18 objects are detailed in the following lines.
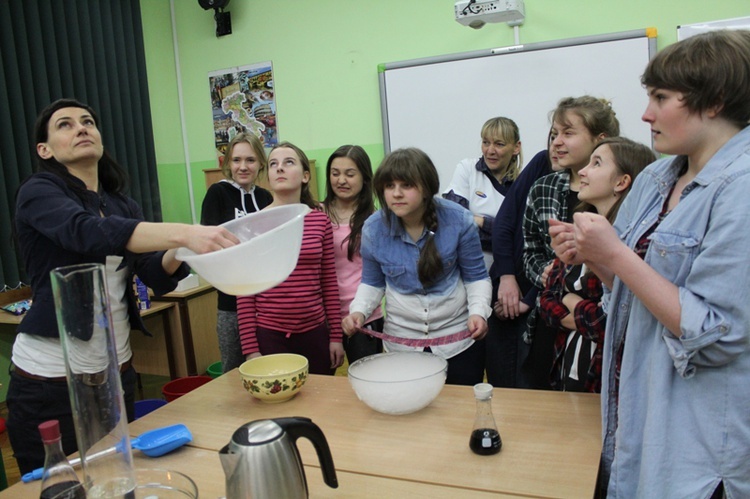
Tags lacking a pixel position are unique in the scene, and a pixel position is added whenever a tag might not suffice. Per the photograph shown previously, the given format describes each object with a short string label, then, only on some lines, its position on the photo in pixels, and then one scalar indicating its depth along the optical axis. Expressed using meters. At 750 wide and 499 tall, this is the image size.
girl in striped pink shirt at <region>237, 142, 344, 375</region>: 2.00
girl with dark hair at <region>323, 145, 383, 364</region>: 2.30
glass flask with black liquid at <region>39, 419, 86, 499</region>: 0.93
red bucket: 2.61
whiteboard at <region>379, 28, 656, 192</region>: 3.32
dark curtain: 3.18
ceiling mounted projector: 3.21
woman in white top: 2.50
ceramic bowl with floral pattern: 1.44
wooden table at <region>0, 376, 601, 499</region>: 1.04
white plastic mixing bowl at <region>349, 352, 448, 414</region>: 1.31
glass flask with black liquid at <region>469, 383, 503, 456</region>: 1.14
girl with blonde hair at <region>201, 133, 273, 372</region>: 2.48
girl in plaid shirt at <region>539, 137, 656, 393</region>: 1.51
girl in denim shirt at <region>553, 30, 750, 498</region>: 0.97
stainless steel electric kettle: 0.89
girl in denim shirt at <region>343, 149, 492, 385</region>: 1.87
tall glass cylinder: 0.84
